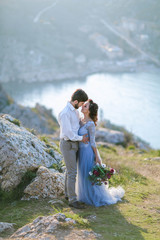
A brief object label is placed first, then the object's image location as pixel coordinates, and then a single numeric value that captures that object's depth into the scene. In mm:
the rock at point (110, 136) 19719
